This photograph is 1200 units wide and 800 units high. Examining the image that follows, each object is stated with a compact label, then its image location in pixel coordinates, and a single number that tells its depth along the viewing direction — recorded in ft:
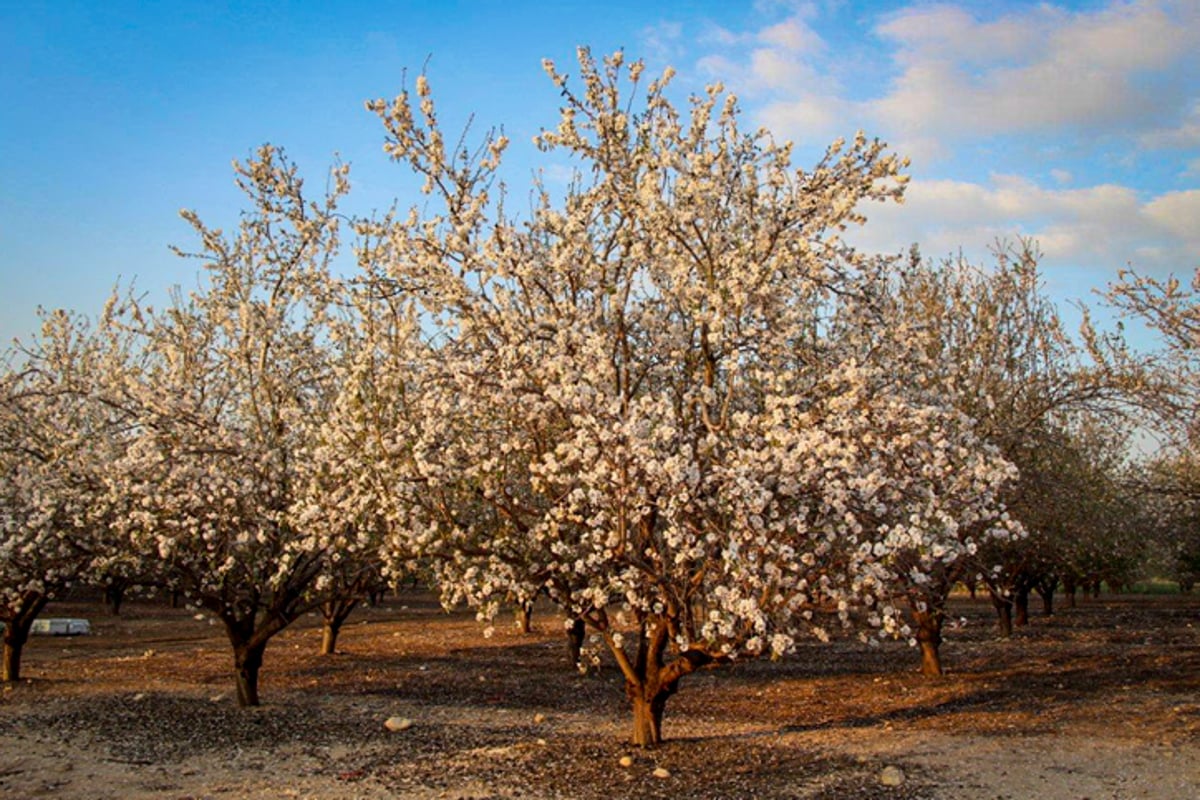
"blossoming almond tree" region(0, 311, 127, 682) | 51.06
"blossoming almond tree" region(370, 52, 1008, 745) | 32.24
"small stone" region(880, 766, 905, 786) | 36.16
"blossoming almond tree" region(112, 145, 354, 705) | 45.85
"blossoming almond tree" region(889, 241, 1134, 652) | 54.54
